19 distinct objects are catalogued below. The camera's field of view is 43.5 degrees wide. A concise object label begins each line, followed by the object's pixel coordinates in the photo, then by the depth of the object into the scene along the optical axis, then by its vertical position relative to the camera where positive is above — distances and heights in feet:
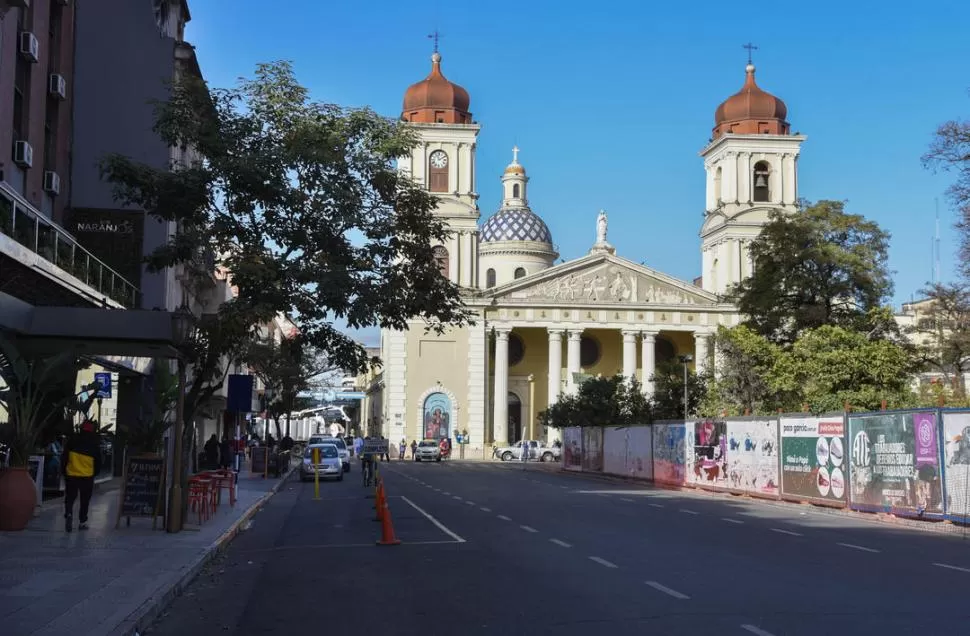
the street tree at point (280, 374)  158.30 +9.53
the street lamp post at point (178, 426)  62.80 +0.38
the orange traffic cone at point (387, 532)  59.98 -4.80
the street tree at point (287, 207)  68.49 +13.26
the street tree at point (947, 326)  140.77 +14.81
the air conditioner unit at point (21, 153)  85.76 +19.65
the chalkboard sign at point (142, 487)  66.28 -2.97
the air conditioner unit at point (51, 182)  98.32 +20.23
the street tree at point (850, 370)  120.26 +6.98
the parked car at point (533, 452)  264.72 -3.29
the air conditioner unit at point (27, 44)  86.12 +27.40
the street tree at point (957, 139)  98.48 +24.48
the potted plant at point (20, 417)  59.93 +0.74
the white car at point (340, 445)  167.95 -1.63
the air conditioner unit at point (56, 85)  100.12 +28.47
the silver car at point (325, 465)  148.36 -3.70
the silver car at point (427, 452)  243.40 -3.26
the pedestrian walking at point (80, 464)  61.62 -1.62
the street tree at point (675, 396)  179.42 +6.32
